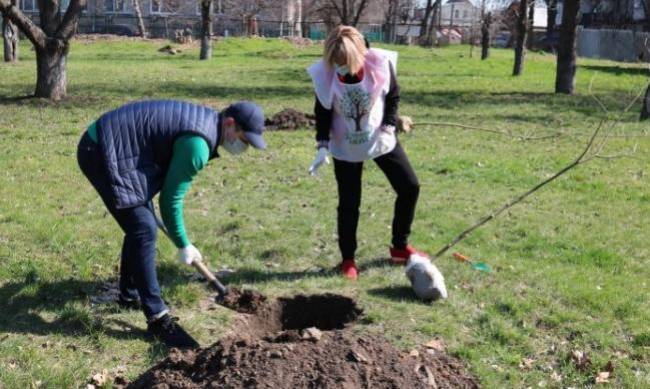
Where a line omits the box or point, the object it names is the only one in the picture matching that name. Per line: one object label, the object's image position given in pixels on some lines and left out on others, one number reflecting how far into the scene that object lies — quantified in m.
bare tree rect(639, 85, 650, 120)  14.59
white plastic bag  5.23
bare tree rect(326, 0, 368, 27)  34.25
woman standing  5.16
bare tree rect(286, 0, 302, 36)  56.38
